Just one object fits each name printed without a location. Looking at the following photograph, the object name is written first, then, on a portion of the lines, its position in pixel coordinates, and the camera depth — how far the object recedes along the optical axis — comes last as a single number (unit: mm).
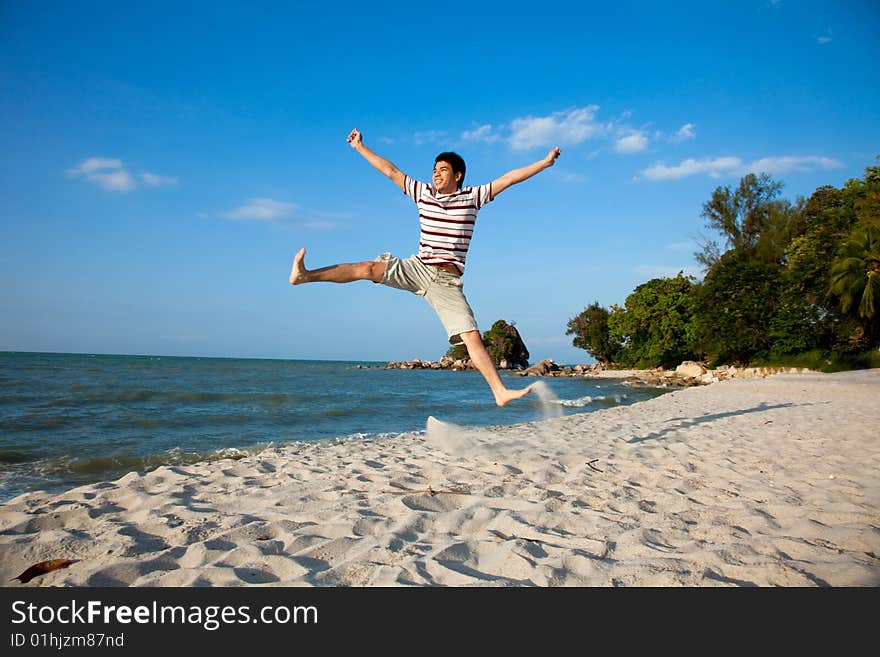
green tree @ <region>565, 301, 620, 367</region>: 47500
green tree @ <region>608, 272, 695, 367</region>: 37938
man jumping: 3826
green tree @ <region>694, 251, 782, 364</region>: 28688
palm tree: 21281
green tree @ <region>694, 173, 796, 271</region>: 35125
